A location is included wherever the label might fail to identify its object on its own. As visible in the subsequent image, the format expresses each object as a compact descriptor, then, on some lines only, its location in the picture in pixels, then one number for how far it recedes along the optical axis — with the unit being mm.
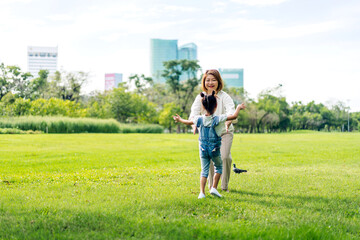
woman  6221
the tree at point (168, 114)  64375
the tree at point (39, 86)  68250
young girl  5801
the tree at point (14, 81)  60803
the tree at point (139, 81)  81812
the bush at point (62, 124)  37531
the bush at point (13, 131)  33094
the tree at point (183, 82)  73000
